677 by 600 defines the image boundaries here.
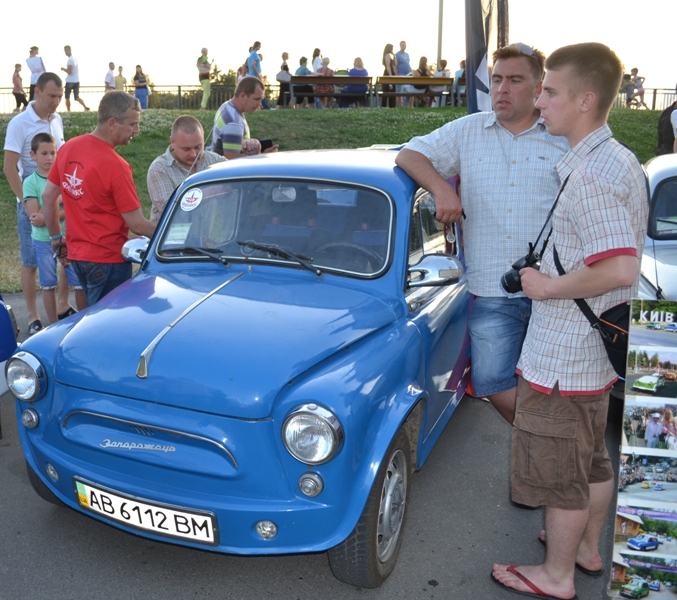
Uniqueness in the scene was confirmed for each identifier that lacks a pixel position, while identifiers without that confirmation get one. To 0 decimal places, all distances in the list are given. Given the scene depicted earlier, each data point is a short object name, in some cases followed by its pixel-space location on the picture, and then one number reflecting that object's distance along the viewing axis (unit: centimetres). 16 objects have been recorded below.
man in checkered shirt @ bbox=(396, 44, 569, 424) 359
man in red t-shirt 491
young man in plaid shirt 262
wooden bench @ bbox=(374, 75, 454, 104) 2155
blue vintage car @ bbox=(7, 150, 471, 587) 286
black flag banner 666
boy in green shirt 638
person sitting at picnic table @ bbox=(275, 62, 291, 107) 2161
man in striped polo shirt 704
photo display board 264
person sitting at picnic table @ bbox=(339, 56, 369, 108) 2178
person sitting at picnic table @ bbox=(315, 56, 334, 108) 2175
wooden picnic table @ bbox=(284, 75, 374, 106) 2134
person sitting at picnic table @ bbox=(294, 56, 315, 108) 2186
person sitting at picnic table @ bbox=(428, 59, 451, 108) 2200
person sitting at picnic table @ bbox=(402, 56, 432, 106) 2204
